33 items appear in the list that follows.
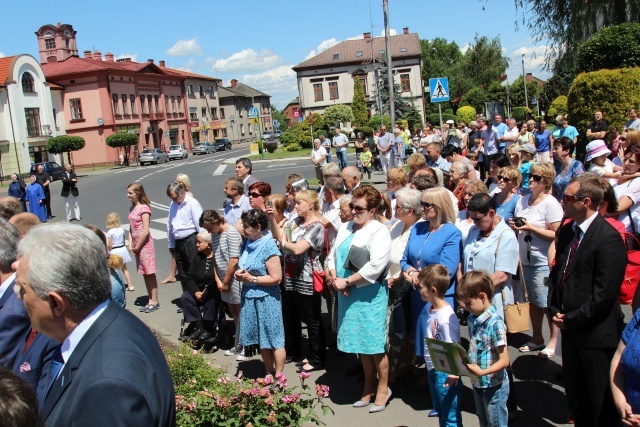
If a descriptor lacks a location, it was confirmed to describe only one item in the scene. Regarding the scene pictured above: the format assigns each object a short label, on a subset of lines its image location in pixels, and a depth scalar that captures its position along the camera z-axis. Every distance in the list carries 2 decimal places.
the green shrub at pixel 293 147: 50.53
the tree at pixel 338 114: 67.81
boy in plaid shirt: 4.29
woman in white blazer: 5.43
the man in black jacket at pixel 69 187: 19.09
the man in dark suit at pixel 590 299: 4.05
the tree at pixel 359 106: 70.19
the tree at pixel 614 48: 15.37
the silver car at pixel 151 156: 56.41
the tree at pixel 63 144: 51.84
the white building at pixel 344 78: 77.38
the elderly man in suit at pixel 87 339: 2.12
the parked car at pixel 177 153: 62.09
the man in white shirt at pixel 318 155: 20.17
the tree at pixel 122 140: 58.59
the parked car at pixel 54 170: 41.84
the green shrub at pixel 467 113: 55.17
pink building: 62.97
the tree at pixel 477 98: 73.84
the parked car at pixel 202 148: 69.12
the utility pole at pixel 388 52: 16.11
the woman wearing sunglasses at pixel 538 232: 6.03
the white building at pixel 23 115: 51.53
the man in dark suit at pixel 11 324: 3.34
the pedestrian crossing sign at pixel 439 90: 15.70
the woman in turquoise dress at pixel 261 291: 6.01
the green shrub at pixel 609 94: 14.45
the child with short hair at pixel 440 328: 4.64
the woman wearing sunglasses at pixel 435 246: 5.33
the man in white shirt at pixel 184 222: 8.94
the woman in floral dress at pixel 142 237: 9.10
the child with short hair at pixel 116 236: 9.73
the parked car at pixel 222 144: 73.88
